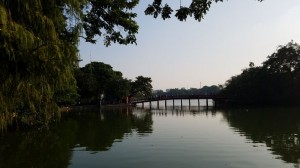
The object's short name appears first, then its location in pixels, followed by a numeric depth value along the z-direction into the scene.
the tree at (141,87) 55.68
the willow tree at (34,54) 3.34
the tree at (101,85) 43.27
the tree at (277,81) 43.80
